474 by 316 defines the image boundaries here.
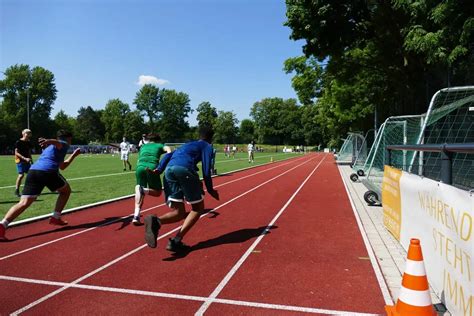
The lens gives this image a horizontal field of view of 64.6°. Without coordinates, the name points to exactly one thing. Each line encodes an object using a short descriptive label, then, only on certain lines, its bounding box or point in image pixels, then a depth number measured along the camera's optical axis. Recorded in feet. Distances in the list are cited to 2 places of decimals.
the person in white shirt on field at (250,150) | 109.82
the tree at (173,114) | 379.96
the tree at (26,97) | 261.24
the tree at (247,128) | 415.23
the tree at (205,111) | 415.44
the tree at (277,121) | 380.99
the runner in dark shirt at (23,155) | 35.39
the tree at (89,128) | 388.16
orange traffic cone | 10.13
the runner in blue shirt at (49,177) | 21.08
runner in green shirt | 23.65
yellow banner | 19.39
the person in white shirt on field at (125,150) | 74.60
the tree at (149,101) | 387.34
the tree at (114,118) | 370.94
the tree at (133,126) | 360.89
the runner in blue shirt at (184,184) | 18.03
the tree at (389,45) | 38.47
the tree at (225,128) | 382.83
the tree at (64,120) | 356.79
